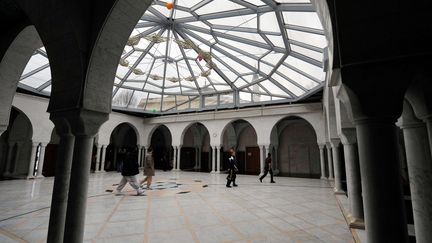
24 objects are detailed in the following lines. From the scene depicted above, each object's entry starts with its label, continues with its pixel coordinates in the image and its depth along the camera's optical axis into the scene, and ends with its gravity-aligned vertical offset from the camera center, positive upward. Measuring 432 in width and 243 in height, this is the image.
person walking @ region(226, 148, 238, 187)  9.49 -0.75
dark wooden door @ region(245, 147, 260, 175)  19.05 -0.63
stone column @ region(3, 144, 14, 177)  14.50 -0.44
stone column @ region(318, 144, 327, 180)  13.42 -0.53
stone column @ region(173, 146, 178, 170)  18.15 -0.93
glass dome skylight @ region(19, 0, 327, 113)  8.12 +4.88
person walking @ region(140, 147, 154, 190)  8.53 -0.50
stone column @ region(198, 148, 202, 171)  21.94 -0.69
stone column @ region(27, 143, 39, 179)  12.12 -0.64
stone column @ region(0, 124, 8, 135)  4.21 +0.46
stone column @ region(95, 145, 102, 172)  16.02 -0.52
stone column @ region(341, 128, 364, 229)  4.32 -0.51
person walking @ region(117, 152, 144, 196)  7.37 -0.64
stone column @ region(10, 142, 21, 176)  14.62 -0.57
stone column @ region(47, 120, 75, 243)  2.75 -0.40
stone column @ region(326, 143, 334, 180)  12.58 -0.73
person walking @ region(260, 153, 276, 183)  11.12 -0.61
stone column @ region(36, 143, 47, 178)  12.62 -0.46
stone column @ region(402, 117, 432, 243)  2.04 -0.20
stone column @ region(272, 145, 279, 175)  17.54 -0.56
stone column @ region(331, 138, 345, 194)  7.98 -0.41
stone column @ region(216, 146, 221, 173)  16.25 -0.47
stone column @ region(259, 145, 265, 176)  14.59 -0.17
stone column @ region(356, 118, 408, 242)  1.46 -0.20
